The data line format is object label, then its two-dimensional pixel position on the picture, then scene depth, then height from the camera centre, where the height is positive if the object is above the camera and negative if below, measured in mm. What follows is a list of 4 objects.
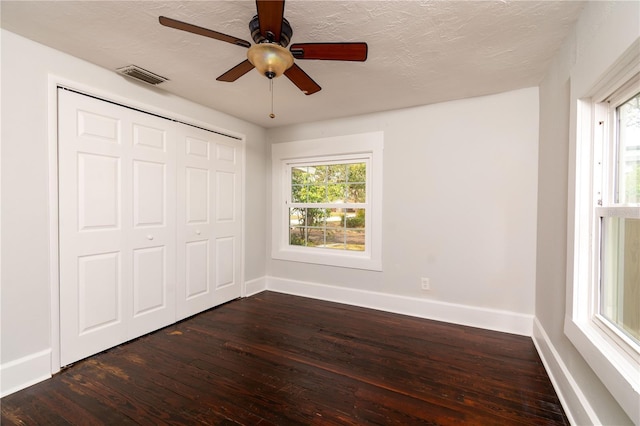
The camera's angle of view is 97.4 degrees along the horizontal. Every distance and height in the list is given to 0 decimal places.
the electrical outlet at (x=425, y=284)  2935 -776
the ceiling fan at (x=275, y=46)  1303 +842
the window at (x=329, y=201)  3240 +108
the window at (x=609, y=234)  1146 -110
